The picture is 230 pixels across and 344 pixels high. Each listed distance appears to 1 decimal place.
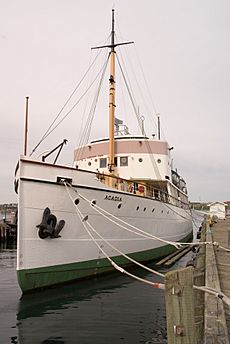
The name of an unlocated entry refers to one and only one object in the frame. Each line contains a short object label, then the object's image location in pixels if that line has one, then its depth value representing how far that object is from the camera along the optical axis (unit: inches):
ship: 384.8
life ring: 556.0
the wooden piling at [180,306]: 115.8
